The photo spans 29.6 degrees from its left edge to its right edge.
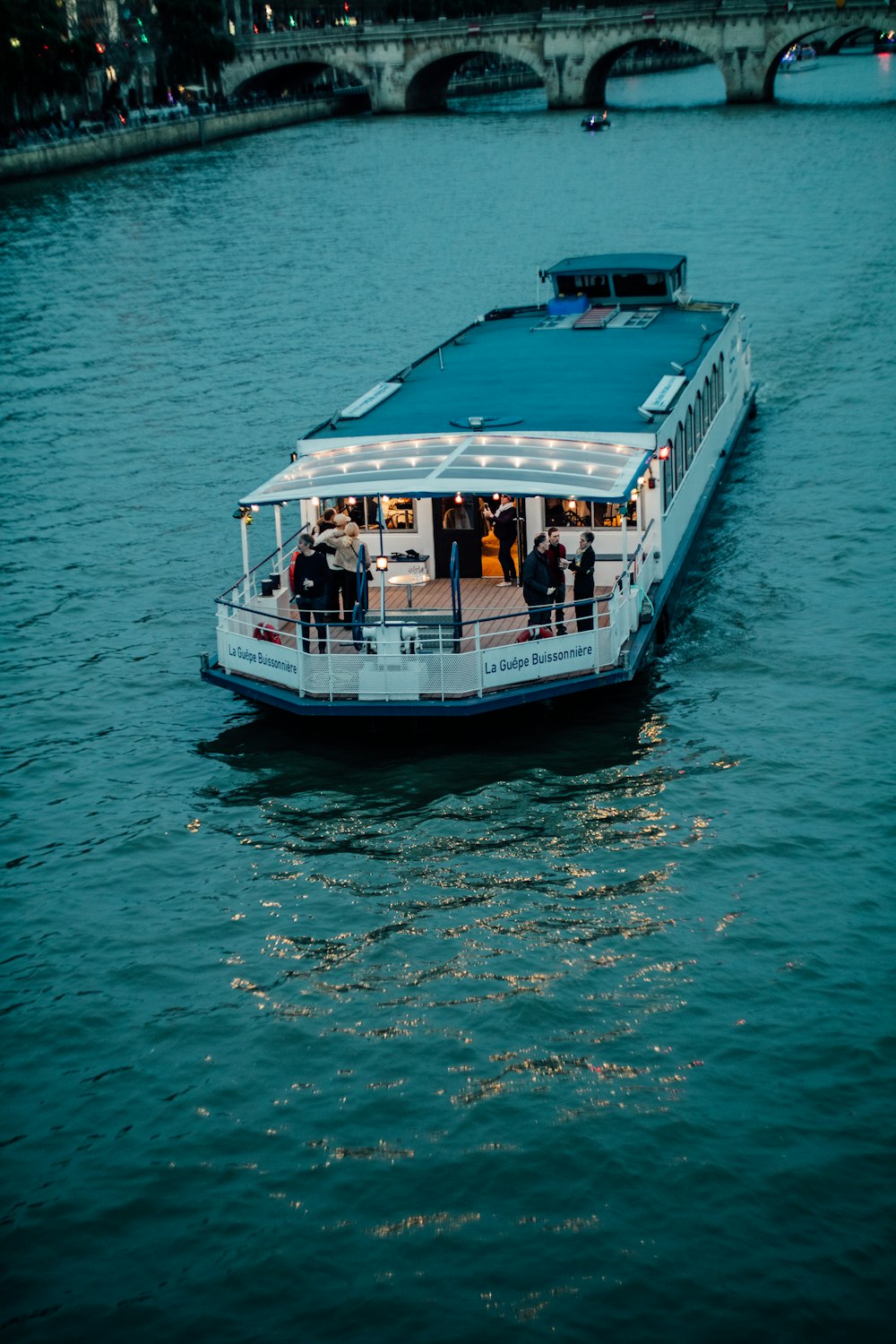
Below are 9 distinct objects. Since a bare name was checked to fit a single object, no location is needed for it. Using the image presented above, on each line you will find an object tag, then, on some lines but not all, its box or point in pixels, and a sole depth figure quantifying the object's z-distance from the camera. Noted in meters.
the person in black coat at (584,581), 24.28
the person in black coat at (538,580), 23.88
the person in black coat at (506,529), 26.11
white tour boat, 23.38
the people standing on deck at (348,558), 25.16
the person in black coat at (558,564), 23.97
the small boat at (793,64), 188.00
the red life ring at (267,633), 24.39
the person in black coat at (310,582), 24.22
